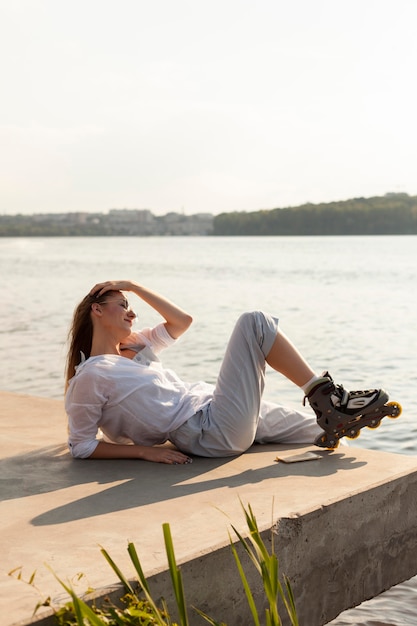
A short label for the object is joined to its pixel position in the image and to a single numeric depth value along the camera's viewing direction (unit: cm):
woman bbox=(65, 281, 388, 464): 457
